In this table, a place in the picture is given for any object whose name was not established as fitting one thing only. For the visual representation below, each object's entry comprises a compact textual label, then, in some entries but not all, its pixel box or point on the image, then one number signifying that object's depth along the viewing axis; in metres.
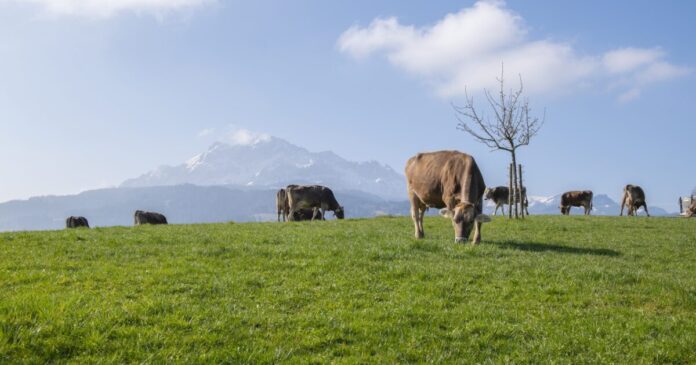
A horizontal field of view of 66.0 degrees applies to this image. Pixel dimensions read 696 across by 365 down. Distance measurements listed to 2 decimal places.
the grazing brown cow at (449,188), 18.97
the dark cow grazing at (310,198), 45.31
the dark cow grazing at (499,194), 55.09
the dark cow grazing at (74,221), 46.94
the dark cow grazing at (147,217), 47.25
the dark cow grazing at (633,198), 51.92
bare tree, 34.72
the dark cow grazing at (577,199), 60.70
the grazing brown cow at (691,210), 57.39
